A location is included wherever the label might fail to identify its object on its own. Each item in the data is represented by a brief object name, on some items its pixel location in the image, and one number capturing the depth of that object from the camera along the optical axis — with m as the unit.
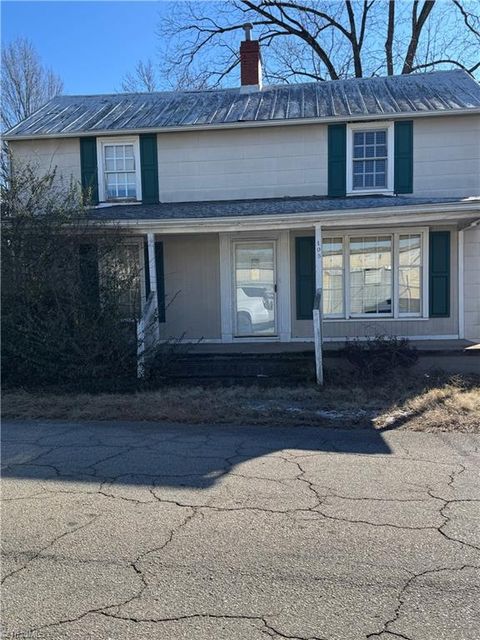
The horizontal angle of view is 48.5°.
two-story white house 11.31
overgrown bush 8.78
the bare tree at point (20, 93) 28.11
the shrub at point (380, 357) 9.23
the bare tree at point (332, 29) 24.06
